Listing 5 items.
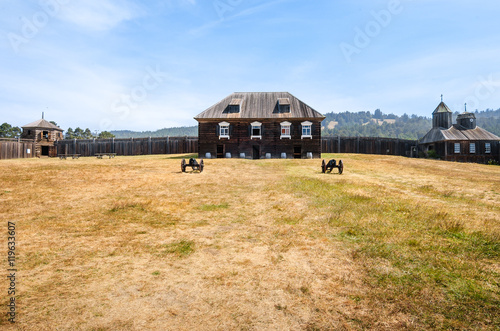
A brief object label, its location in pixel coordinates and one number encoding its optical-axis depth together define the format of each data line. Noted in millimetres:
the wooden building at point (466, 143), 36688
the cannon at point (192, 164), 17922
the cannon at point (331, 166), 17975
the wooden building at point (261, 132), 29844
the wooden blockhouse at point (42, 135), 39188
